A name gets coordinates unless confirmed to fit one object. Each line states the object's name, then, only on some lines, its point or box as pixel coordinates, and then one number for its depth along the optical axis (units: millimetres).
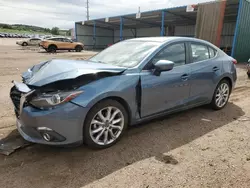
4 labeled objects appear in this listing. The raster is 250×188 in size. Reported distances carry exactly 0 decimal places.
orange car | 22438
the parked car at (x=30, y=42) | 30047
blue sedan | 2516
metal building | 15242
